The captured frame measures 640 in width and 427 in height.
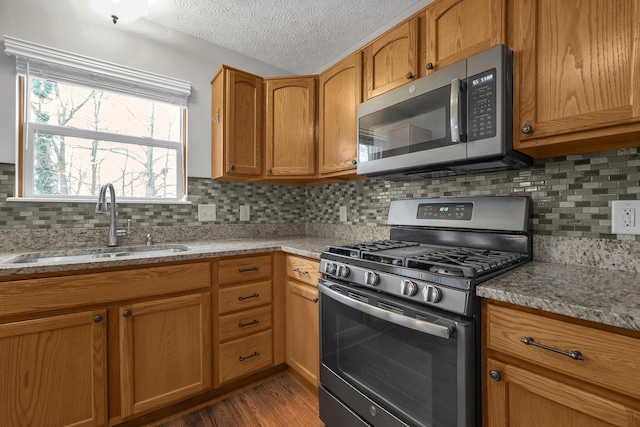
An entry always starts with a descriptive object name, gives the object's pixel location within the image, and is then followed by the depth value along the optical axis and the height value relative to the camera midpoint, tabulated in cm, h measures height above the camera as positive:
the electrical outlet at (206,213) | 230 +0
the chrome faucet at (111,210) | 179 +1
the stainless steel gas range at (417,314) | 97 -39
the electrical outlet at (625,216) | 112 -1
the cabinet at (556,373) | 71 -44
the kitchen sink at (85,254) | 158 -25
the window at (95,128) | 177 +58
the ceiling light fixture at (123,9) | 173 +122
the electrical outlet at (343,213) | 239 -1
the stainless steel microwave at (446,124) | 120 +42
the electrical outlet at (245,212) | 249 +0
